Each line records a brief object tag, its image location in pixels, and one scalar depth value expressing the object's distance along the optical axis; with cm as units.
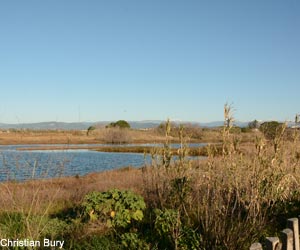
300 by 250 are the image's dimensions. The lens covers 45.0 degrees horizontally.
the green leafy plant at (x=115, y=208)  547
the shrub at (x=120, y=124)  6297
